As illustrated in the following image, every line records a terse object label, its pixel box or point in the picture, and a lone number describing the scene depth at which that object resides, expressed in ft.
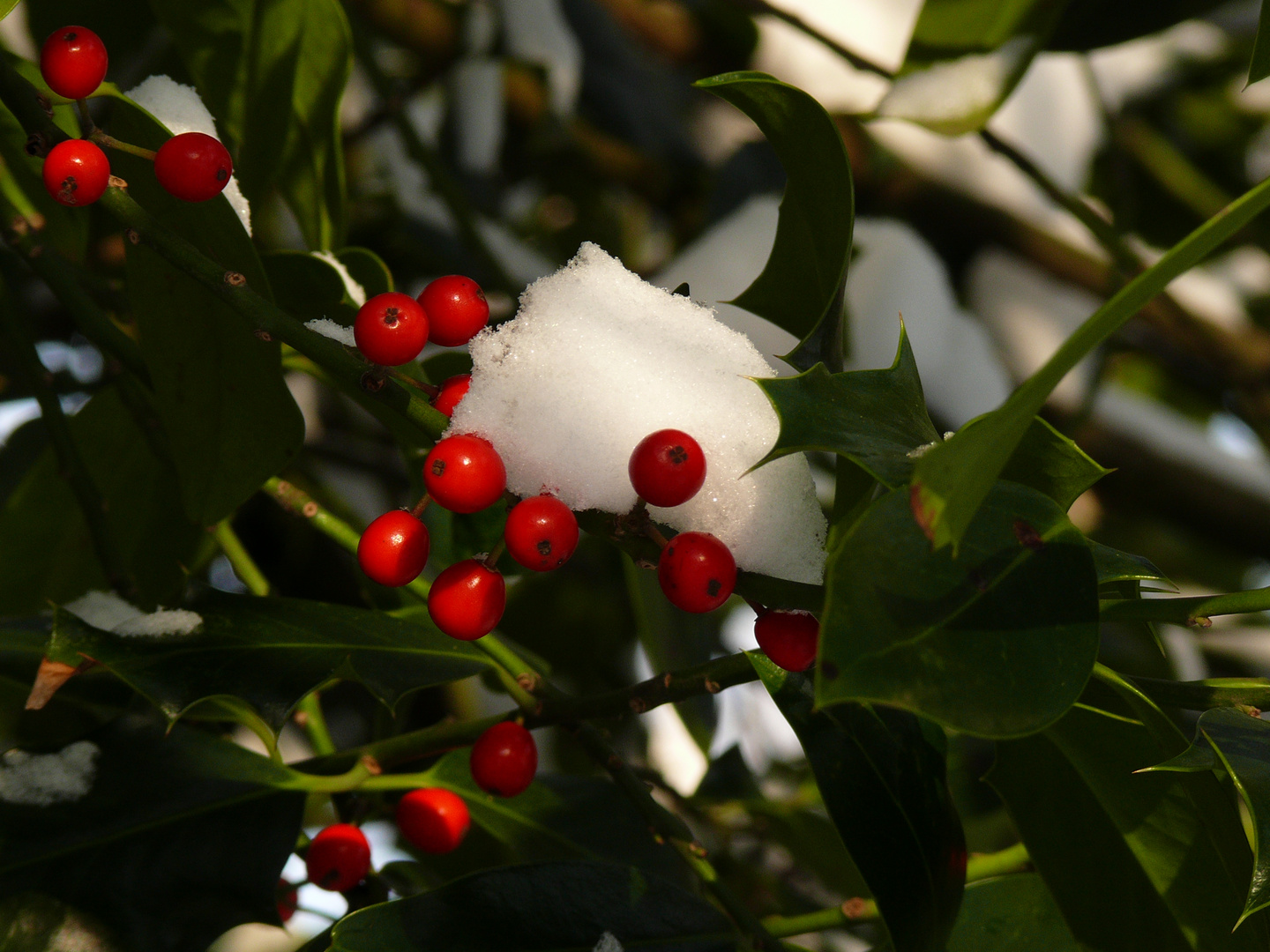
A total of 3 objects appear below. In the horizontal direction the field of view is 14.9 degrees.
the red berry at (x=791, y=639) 1.89
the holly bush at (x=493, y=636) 1.84
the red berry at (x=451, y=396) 1.95
